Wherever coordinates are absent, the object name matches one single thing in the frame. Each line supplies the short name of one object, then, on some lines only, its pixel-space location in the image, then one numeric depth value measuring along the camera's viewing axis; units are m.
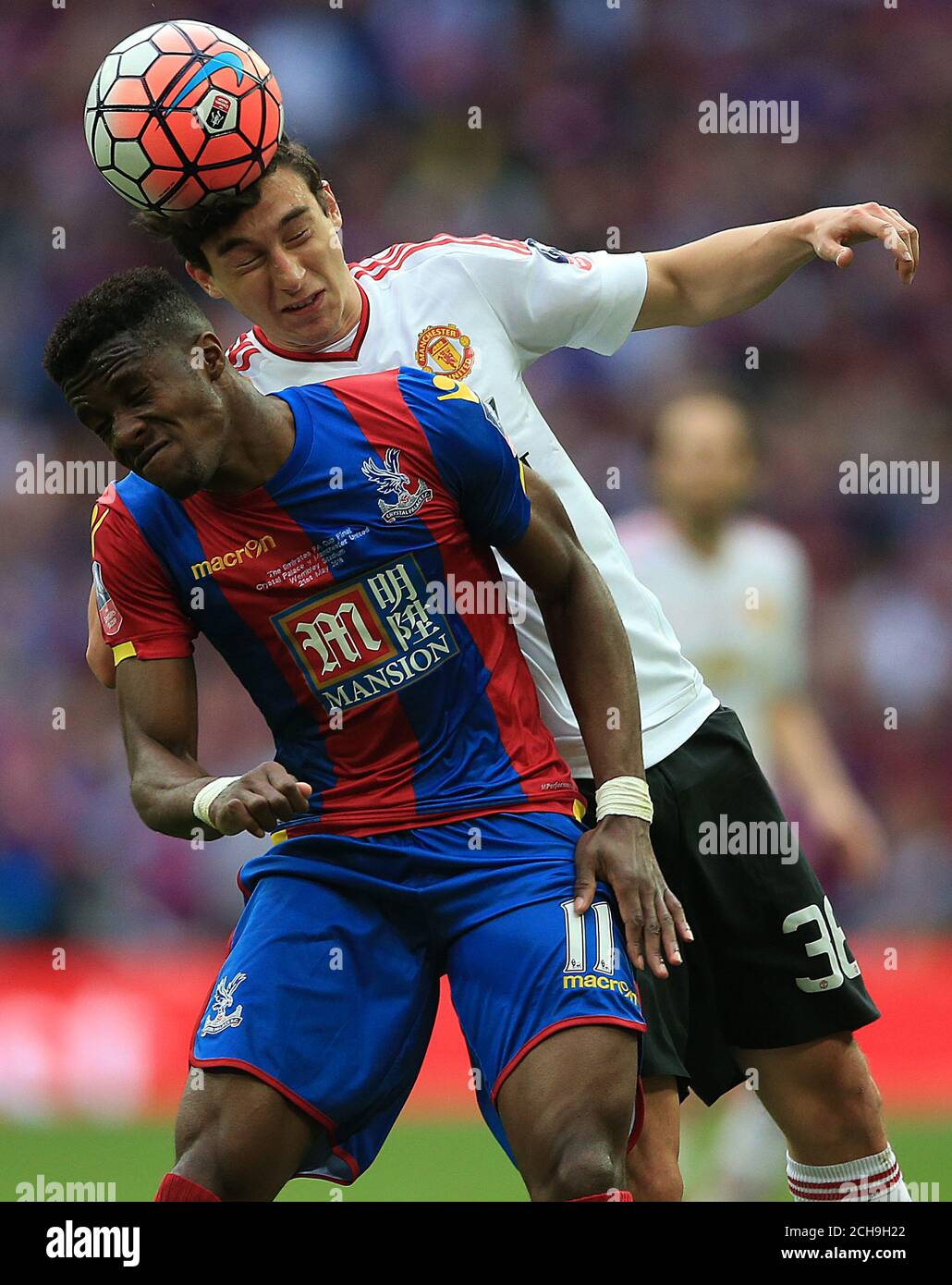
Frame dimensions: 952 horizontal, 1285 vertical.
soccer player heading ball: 4.14
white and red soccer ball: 3.95
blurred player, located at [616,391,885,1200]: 6.65
